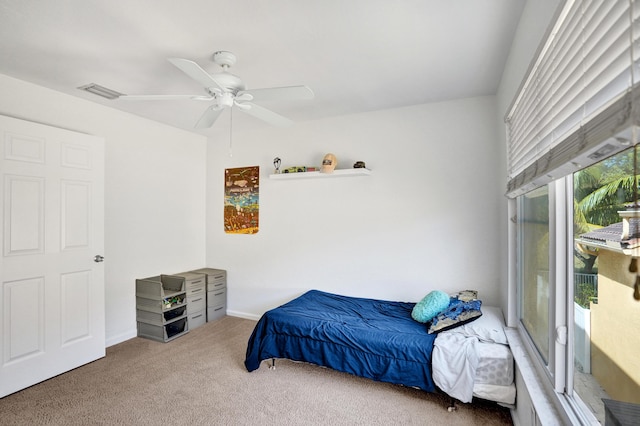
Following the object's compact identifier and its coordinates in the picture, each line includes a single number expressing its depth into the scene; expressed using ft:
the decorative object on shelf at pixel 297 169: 12.37
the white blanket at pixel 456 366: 7.17
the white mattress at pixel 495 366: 7.00
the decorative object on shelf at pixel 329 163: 11.54
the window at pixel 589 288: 3.19
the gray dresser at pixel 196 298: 12.38
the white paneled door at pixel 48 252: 8.20
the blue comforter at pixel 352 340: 7.68
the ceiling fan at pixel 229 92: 6.53
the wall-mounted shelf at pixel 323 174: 11.29
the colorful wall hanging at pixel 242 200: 13.78
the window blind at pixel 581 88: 2.51
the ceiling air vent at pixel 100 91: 9.09
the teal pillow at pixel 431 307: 8.79
